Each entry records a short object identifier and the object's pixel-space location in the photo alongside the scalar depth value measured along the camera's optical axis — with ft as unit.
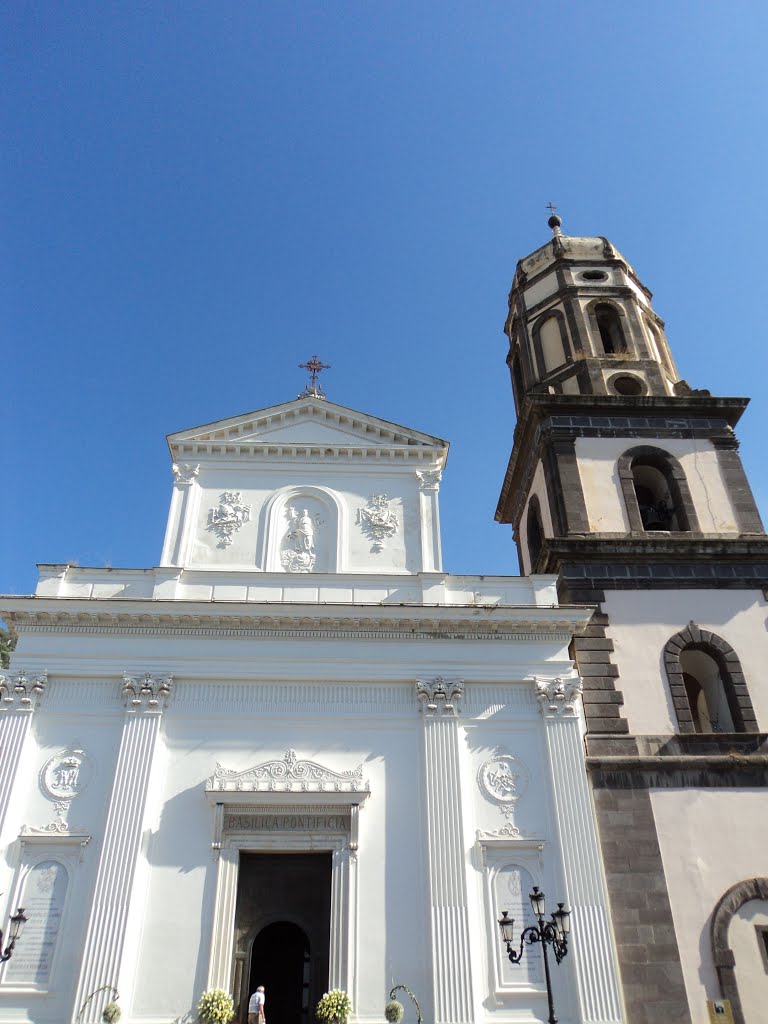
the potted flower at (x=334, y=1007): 45.91
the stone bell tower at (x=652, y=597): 51.24
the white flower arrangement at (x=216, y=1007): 45.37
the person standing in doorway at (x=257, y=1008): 45.06
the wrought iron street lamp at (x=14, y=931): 42.60
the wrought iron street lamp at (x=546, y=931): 41.93
